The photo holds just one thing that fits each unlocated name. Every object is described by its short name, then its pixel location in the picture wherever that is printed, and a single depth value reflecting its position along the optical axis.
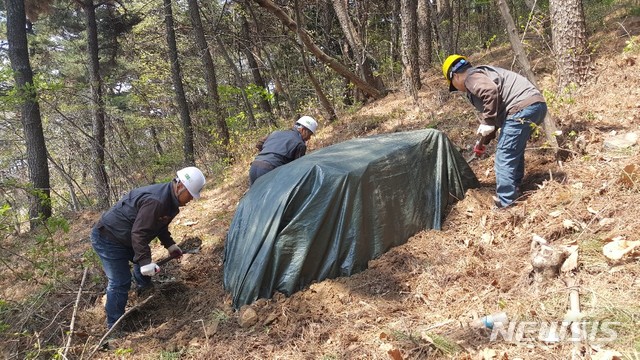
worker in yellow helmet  3.68
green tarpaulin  3.31
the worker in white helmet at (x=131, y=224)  3.50
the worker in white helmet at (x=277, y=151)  4.56
